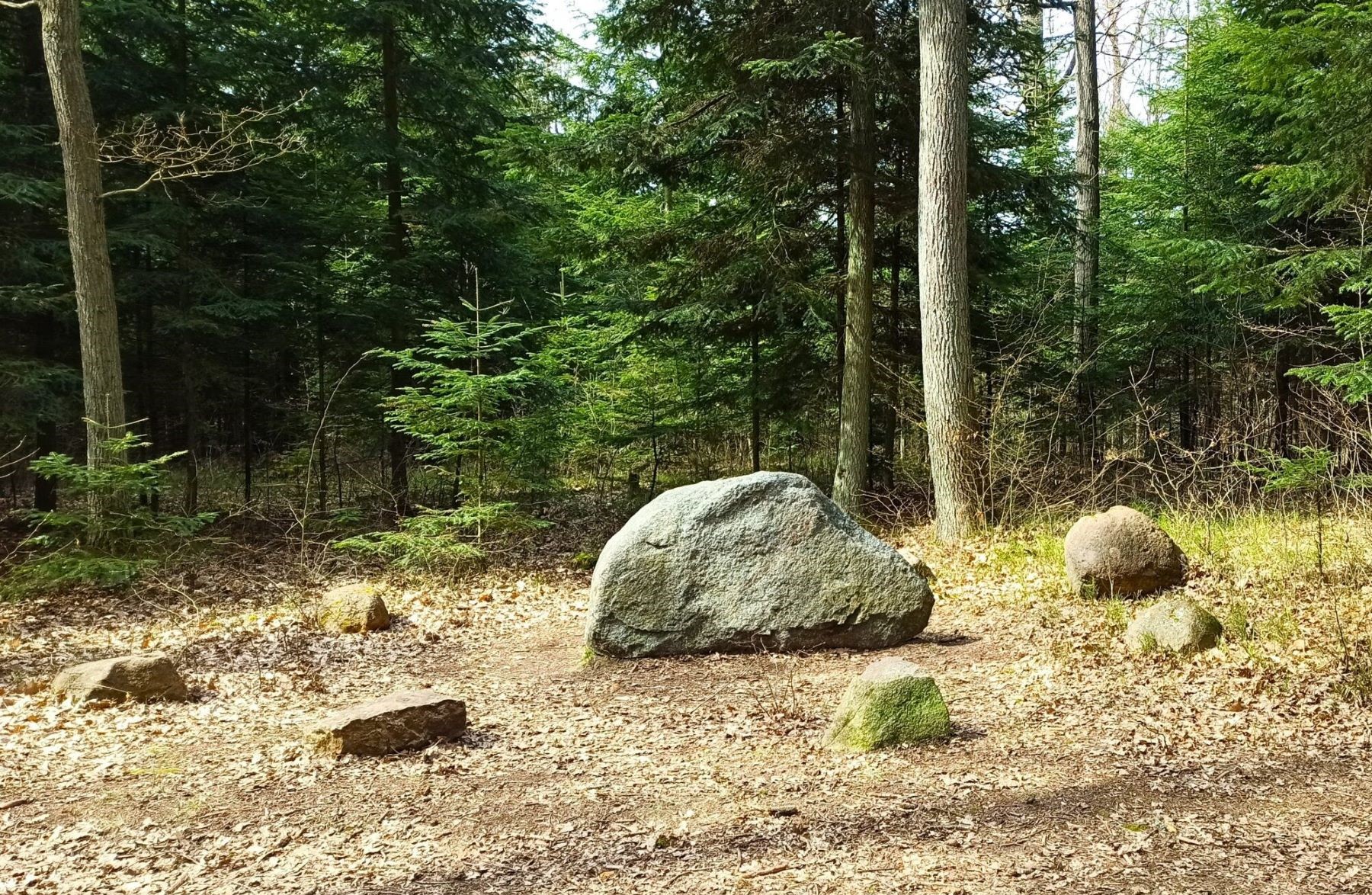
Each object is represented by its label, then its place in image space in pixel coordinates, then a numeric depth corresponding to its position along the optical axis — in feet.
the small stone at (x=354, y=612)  25.82
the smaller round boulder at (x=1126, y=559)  22.80
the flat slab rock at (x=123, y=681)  19.16
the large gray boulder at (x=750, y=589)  21.74
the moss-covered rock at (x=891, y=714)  15.51
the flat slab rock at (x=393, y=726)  16.24
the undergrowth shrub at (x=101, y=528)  28.17
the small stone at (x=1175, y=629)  18.75
